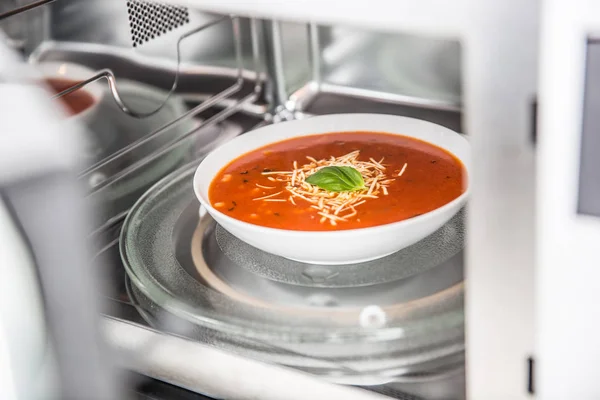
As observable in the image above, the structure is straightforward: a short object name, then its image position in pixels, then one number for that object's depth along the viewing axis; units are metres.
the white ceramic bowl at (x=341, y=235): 0.72
